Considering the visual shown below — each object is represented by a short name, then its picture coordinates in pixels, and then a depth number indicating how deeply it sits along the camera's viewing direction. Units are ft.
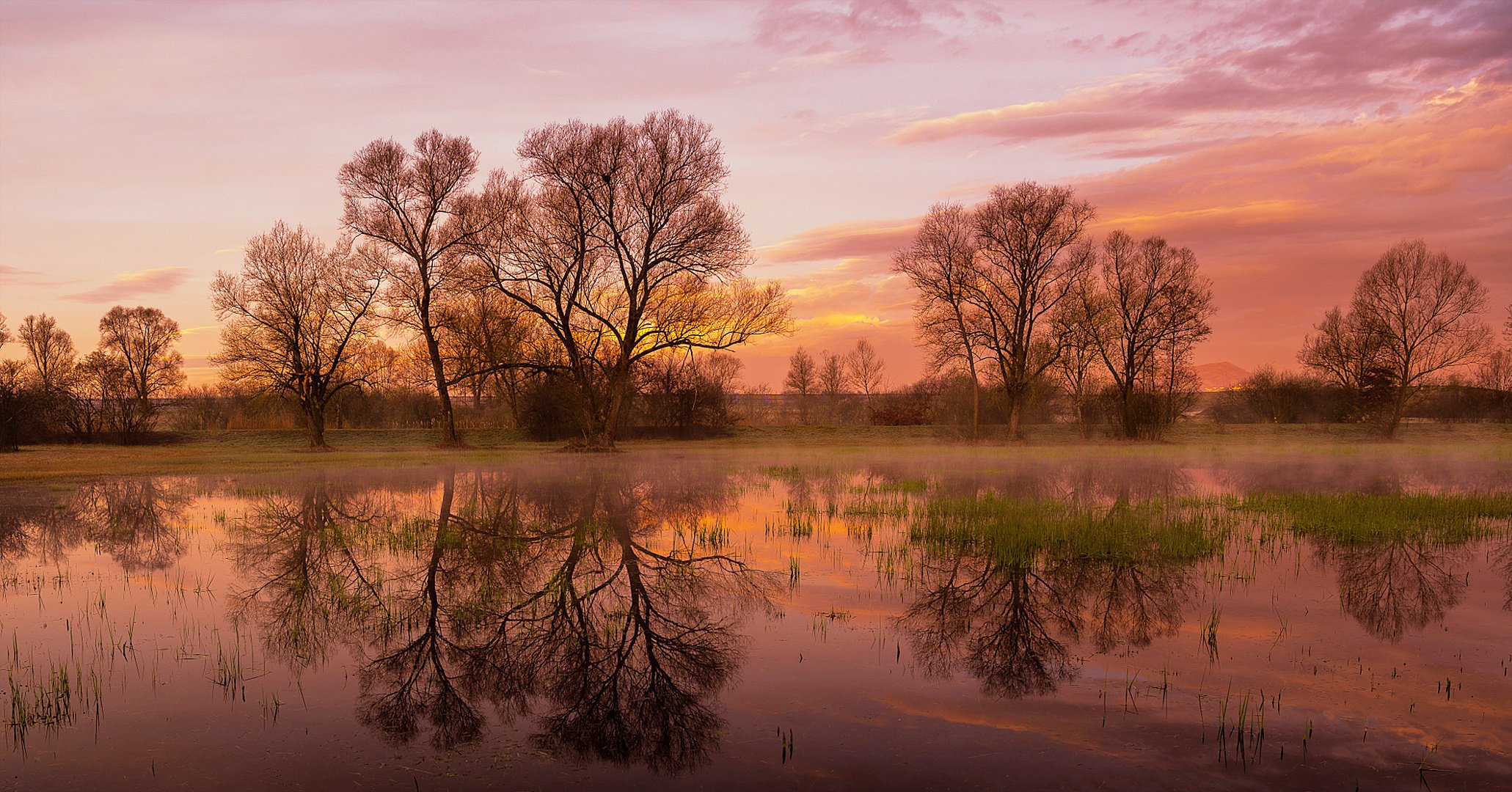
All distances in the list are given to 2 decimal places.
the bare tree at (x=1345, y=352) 201.98
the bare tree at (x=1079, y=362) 167.12
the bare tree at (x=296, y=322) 150.41
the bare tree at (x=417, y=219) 137.39
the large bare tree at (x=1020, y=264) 158.30
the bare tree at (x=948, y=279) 161.89
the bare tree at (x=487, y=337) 159.94
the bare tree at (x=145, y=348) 220.64
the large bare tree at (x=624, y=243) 122.72
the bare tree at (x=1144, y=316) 168.25
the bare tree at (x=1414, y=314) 180.34
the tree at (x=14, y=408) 137.49
